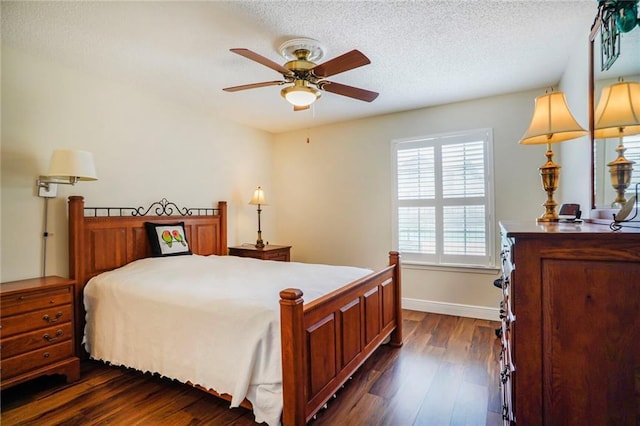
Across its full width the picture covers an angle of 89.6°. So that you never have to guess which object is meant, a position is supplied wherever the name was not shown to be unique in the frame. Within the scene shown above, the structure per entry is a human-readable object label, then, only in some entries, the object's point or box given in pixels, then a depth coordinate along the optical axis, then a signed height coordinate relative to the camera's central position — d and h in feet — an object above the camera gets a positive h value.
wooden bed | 5.56 -2.02
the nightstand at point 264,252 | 13.47 -1.66
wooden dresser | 3.32 -1.25
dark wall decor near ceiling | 3.91 +2.61
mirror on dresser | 4.36 +1.22
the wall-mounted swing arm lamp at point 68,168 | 7.97 +1.18
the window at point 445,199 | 12.09 +0.53
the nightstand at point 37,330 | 6.98 -2.66
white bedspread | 5.89 -2.26
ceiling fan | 6.89 +3.19
